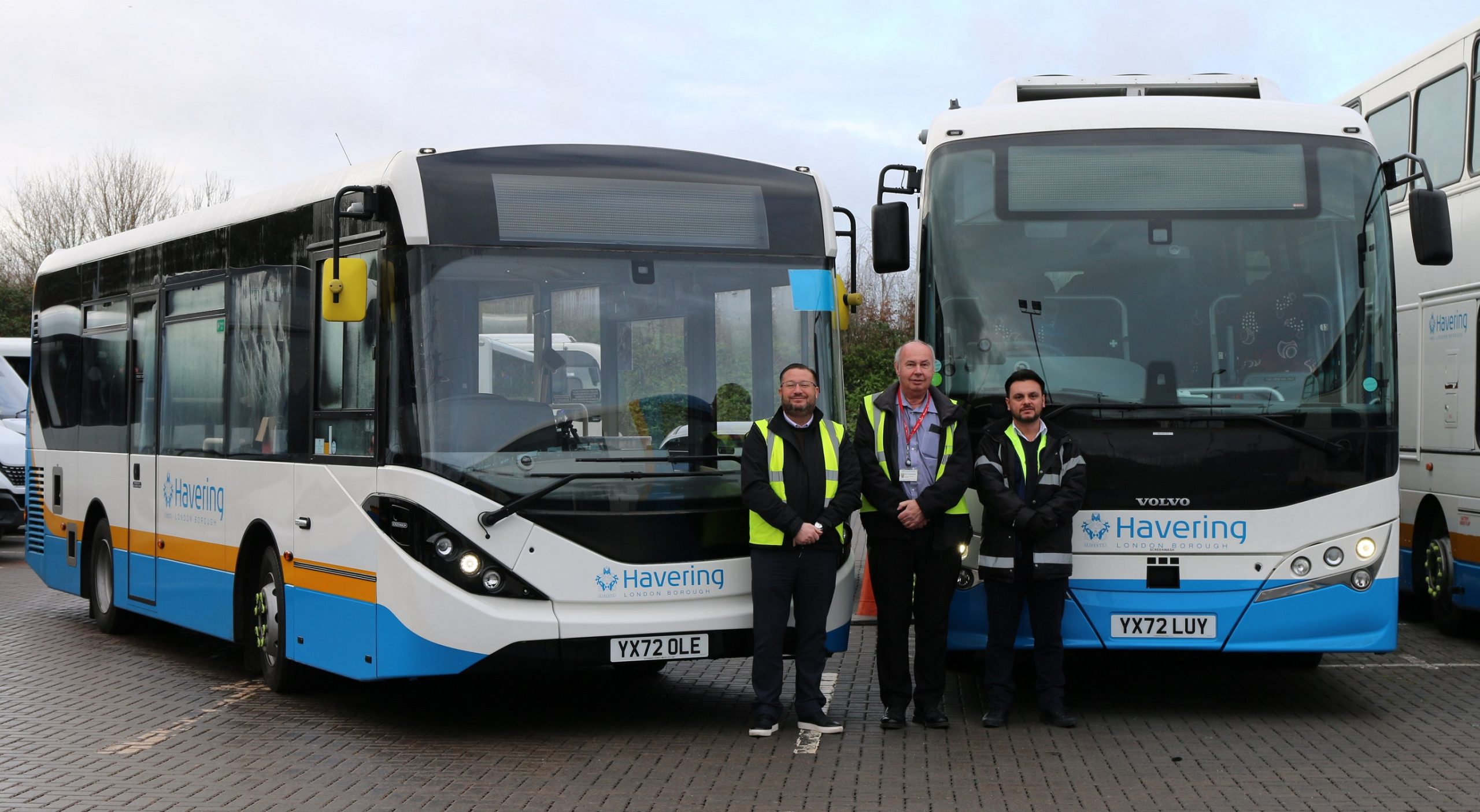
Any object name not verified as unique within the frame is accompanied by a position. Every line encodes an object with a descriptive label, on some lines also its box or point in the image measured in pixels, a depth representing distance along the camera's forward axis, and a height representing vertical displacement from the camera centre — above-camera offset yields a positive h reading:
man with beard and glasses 8.41 -0.60
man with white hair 8.62 -0.58
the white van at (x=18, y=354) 24.25 +0.69
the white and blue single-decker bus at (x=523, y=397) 8.21 +0.02
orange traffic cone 13.59 -1.60
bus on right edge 12.22 +0.31
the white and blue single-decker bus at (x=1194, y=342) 8.80 +0.30
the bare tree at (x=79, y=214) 47.25 +5.13
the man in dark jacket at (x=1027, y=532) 8.65 -0.66
